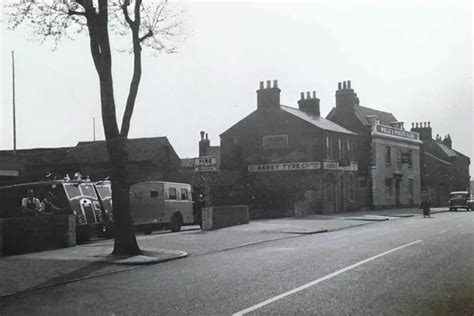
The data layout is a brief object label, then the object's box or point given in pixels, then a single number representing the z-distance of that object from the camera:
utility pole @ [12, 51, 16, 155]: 35.77
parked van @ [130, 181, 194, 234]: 24.11
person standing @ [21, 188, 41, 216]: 18.89
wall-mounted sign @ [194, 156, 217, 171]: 20.83
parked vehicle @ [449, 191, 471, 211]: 48.50
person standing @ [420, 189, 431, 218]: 36.06
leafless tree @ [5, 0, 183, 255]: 14.88
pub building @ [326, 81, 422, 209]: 47.56
